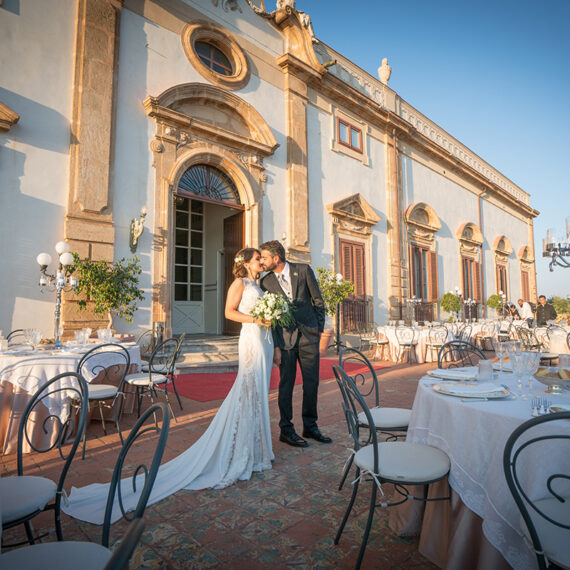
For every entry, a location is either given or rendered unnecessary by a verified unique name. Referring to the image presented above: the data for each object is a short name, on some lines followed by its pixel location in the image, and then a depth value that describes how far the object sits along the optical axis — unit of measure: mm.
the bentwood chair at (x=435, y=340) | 8523
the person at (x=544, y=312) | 10805
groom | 3342
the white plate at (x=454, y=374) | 2146
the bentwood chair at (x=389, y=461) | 1703
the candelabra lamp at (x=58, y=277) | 4504
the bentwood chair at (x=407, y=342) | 8680
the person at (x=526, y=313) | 11621
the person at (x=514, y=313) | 12991
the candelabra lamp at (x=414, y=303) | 12630
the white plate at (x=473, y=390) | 1756
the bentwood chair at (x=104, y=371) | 3533
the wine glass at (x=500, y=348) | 2127
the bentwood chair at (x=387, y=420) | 2412
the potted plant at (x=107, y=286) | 6277
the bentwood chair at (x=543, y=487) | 1210
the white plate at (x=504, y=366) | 2389
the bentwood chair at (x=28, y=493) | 1442
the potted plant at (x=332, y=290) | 9773
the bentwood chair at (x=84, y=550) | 1071
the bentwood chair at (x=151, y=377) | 4027
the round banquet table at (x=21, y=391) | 3295
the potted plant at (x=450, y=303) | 13203
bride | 2539
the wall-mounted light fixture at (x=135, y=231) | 7129
